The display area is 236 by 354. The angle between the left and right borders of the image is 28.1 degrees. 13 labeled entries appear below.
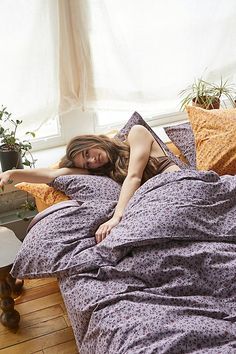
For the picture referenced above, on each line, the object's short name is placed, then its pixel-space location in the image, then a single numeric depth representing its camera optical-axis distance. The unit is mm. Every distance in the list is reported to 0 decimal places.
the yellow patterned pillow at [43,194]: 2082
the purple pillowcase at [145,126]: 2240
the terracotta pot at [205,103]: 2666
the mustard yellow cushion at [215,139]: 2211
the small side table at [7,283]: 1917
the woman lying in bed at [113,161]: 2055
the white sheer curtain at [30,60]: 2320
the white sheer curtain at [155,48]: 2541
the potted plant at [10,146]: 2363
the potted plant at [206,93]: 2688
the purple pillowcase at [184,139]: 2350
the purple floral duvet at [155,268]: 1329
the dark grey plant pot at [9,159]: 2367
